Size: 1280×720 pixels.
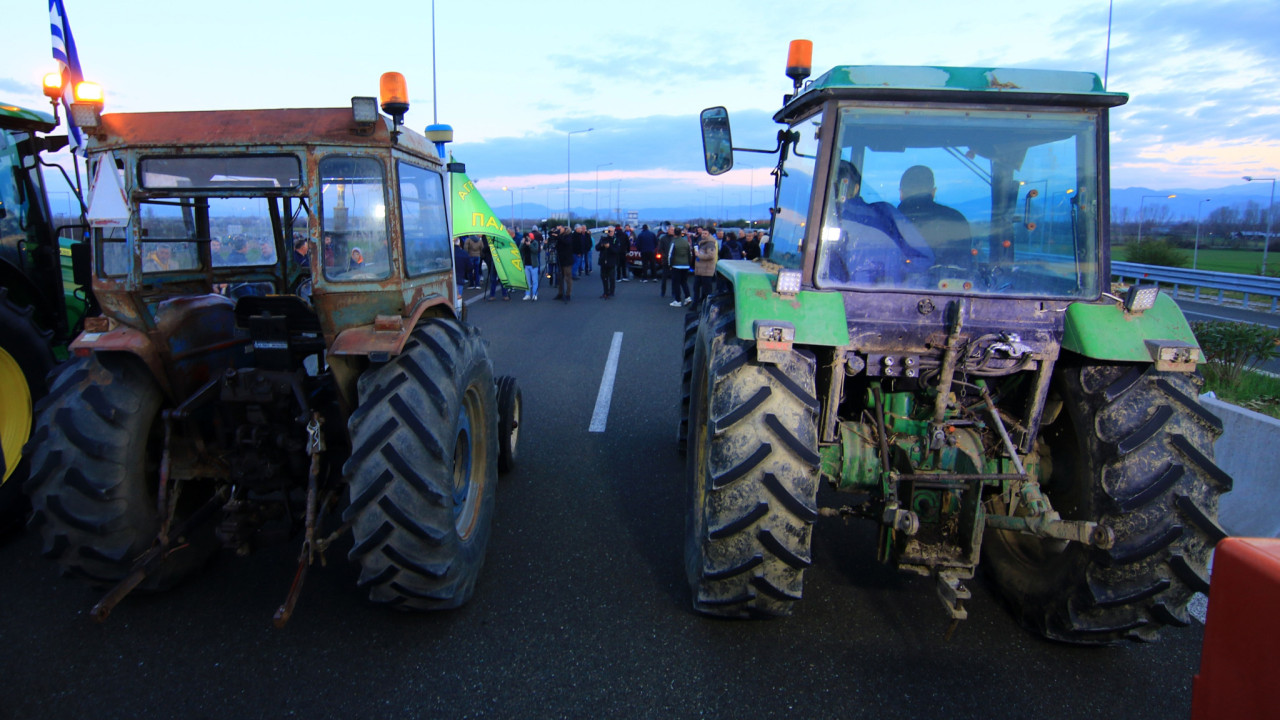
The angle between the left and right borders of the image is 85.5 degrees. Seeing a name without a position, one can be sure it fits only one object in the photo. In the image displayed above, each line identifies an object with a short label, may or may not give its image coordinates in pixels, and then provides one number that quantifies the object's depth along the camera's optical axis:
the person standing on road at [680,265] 16.31
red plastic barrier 1.35
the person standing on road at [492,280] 18.43
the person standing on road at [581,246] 21.19
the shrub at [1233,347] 6.60
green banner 4.95
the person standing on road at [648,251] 22.22
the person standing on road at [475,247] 19.05
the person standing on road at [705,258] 13.91
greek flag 5.15
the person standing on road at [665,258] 18.33
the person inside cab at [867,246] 3.29
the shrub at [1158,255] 27.16
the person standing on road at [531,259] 17.89
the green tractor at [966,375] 2.96
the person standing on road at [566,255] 16.67
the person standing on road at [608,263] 18.23
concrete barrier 4.12
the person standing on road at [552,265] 21.21
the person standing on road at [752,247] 15.83
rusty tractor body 3.13
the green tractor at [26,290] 4.21
